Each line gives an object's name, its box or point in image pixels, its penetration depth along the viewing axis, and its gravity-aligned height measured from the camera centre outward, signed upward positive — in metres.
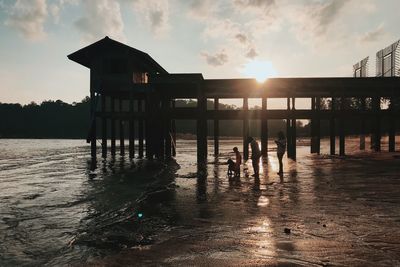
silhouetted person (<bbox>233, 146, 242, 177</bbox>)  14.15 -1.33
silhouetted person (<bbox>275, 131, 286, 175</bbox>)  14.40 -0.46
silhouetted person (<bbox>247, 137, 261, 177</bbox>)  13.34 -0.85
